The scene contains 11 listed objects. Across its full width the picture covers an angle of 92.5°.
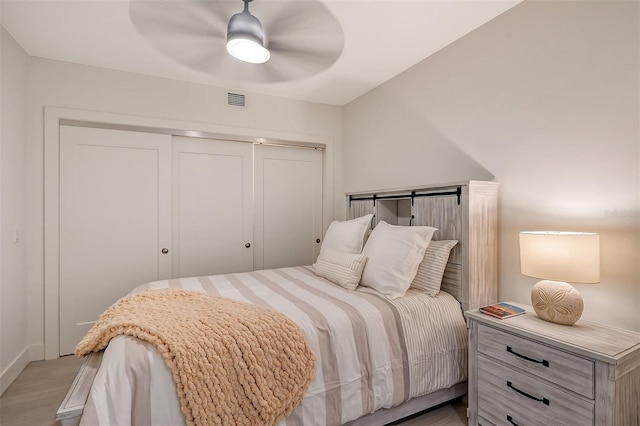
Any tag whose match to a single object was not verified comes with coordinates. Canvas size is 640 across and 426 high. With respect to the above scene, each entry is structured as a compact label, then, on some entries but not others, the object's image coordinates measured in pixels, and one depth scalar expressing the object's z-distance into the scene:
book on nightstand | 1.64
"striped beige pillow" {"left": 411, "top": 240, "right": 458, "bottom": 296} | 2.00
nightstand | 1.21
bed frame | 1.84
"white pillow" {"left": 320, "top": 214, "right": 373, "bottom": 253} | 2.53
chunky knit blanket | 1.18
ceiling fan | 1.82
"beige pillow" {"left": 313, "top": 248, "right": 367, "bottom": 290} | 2.17
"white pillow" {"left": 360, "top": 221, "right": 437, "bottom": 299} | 1.96
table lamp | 1.39
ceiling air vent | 3.28
